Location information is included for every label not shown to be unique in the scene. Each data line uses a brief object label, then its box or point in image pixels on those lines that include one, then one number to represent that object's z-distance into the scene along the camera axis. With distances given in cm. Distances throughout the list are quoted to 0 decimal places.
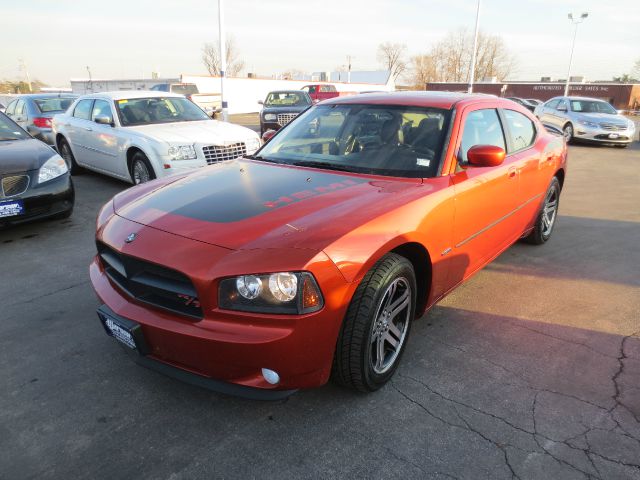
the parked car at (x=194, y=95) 2255
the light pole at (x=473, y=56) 2892
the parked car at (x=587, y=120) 1488
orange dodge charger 210
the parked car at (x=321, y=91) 2355
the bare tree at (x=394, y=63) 8988
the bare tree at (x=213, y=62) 6994
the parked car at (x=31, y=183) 508
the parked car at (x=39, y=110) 1038
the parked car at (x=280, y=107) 1560
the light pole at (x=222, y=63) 1542
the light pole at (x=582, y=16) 3620
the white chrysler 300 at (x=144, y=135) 672
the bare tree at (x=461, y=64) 7331
